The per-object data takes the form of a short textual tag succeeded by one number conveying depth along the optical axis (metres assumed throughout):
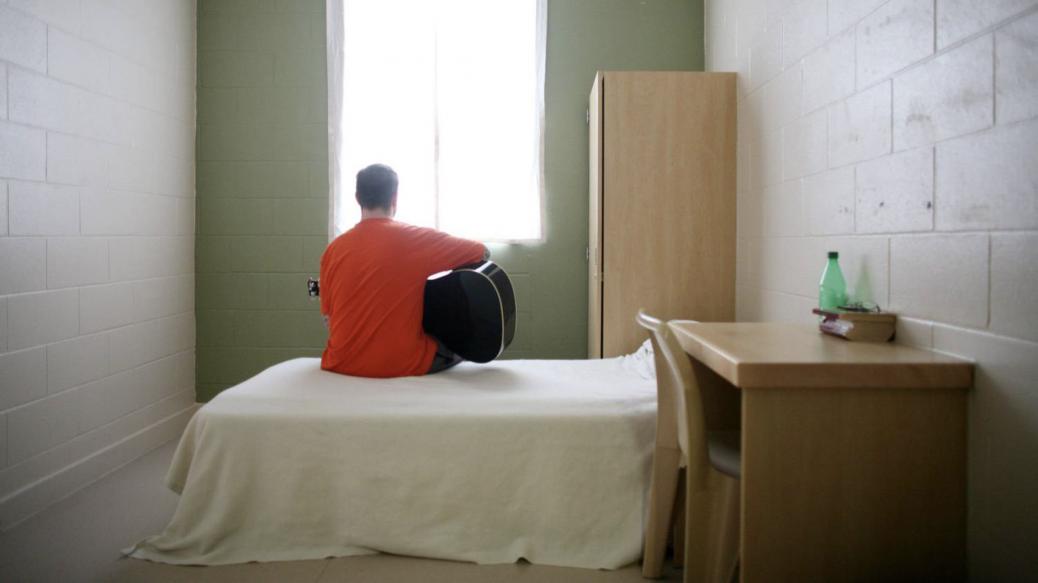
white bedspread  2.08
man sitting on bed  2.44
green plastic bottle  2.04
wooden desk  1.36
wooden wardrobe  3.17
